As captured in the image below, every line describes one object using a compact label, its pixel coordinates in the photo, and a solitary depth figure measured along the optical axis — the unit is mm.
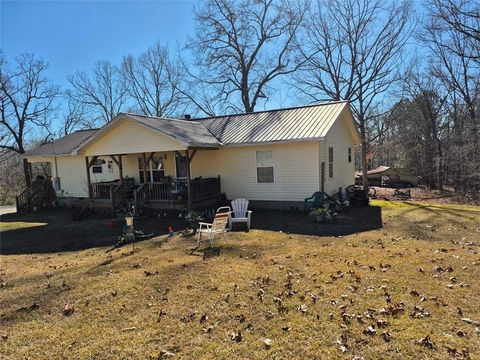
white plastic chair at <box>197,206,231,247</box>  8508
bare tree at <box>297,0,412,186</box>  24656
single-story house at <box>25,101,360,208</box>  13445
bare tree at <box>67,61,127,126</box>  39250
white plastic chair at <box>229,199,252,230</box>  11633
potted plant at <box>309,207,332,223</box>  11430
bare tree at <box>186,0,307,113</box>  29500
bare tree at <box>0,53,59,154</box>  24625
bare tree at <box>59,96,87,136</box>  33500
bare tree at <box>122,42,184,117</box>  38688
